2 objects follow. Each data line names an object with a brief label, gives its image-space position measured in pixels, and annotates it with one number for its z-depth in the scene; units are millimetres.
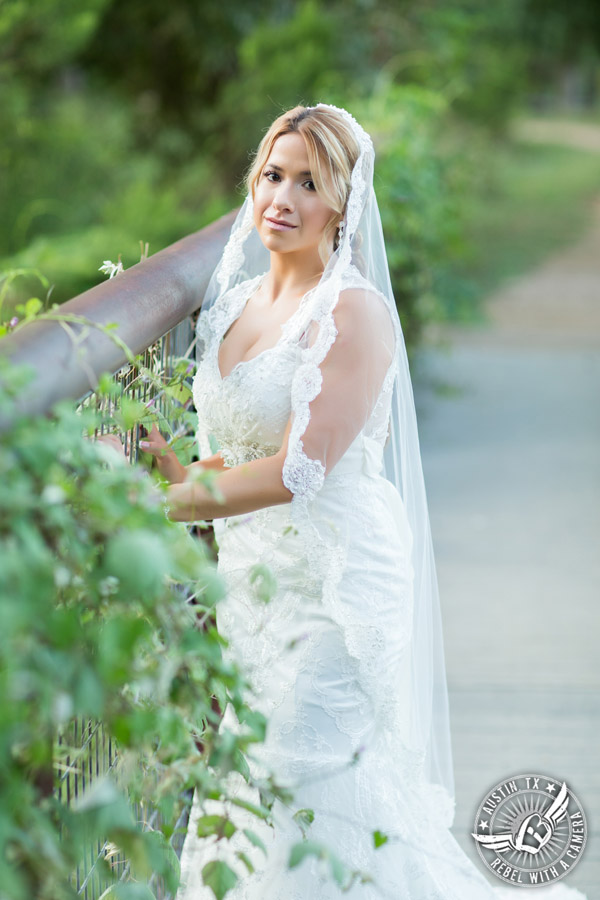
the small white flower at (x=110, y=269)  4101
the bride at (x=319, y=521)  4157
